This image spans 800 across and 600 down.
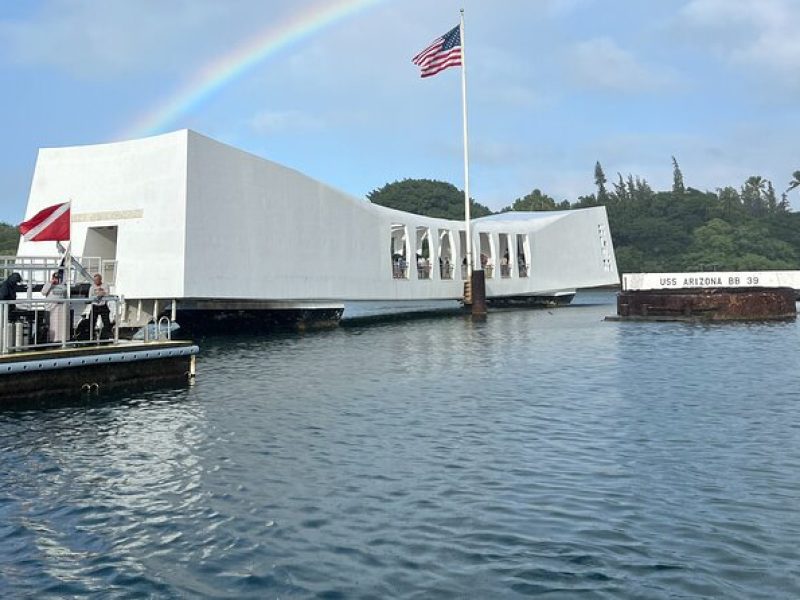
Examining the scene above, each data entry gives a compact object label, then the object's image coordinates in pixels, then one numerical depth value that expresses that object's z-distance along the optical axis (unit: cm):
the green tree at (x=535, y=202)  11870
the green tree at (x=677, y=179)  14325
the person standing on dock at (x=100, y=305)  1506
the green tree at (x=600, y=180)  14515
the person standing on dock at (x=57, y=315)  1460
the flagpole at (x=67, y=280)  1422
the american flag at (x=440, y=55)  3722
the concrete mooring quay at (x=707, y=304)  3447
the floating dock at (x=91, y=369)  1276
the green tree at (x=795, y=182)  11344
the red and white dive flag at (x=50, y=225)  1448
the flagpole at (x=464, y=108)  4306
